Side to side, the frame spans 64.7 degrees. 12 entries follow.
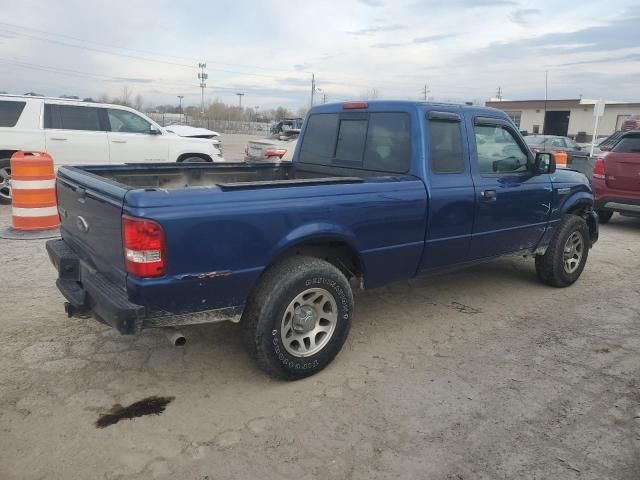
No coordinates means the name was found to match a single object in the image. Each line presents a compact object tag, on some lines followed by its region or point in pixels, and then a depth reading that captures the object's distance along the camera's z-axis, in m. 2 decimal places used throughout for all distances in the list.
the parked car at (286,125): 34.34
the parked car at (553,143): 19.64
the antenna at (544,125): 47.33
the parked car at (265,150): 10.22
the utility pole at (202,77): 63.38
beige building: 46.34
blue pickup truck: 2.87
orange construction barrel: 6.85
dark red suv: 8.80
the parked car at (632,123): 24.51
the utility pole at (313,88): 77.28
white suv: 8.99
